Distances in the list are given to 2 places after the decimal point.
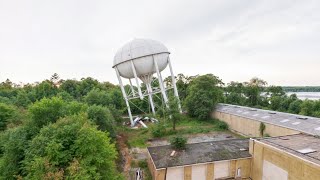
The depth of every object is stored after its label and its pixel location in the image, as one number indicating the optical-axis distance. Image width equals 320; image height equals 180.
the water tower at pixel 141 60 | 28.67
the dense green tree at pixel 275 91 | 55.12
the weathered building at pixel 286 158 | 11.55
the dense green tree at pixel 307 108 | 33.50
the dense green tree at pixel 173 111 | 28.00
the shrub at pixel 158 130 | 26.67
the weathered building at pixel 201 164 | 15.09
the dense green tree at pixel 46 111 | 16.17
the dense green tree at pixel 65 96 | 42.50
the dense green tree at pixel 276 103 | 43.22
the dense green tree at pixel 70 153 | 10.98
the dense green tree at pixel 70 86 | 57.08
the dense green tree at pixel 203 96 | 33.03
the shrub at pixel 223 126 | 29.75
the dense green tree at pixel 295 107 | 38.56
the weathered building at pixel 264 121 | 19.46
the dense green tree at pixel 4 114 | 23.23
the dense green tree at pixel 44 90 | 50.81
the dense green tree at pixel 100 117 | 21.91
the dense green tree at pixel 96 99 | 35.97
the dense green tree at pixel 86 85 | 56.12
